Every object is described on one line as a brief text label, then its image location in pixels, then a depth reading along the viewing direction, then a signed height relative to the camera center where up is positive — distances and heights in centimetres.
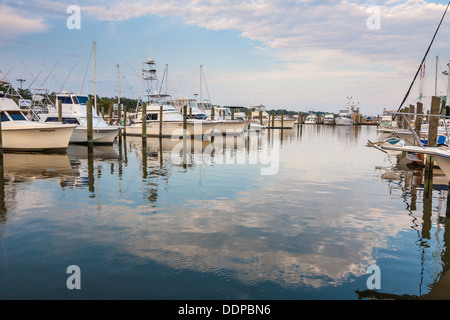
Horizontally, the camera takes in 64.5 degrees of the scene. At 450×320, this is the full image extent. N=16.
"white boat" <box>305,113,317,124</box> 10573 +136
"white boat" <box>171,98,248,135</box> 4103 +27
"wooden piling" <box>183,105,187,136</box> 3481 +35
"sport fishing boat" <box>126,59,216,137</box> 3788 +9
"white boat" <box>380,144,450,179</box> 1038 -83
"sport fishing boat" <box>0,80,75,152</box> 2134 -61
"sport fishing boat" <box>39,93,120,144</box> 2739 +24
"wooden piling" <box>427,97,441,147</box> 1421 -4
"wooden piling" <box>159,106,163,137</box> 3597 +8
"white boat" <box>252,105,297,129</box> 7659 +60
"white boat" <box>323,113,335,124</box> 10512 +154
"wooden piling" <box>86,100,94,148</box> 2409 -12
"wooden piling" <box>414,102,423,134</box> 1988 +27
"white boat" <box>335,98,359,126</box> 9976 +148
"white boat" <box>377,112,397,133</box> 4148 -4
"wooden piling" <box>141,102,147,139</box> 3076 +6
